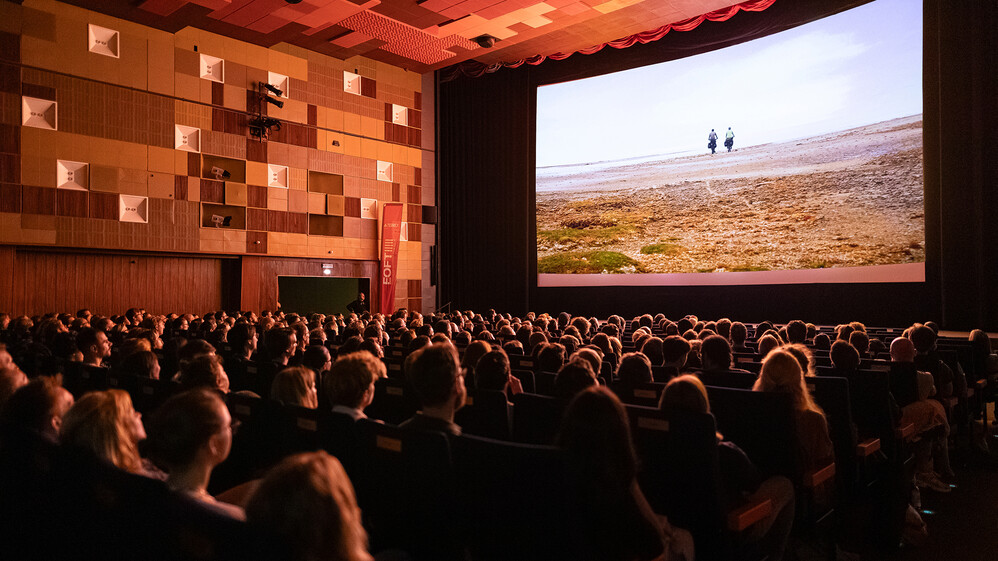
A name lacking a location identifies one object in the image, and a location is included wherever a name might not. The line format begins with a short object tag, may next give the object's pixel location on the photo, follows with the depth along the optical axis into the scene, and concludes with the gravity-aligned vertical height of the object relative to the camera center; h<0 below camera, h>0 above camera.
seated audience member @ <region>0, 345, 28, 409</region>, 2.62 -0.42
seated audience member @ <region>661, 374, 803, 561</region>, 2.37 -0.81
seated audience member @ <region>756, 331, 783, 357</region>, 5.18 -0.51
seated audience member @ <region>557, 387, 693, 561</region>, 1.79 -0.56
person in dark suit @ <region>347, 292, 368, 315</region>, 14.05 -0.52
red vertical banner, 16.38 +1.03
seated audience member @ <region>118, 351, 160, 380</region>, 3.84 -0.51
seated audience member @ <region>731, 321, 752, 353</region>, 6.47 -0.55
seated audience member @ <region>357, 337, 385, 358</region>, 5.04 -0.52
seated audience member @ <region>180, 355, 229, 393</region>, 3.18 -0.47
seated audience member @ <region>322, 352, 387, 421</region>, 2.61 -0.43
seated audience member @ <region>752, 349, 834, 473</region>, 2.82 -0.58
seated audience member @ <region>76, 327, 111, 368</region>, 4.83 -0.48
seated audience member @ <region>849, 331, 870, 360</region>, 5.59 -0.52
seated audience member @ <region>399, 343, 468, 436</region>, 2.44 -0.42
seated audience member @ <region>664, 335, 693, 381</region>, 4.60 -0.51
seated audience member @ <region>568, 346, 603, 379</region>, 3.78 -0.45
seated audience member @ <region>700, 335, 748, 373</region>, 4.04 -0.46
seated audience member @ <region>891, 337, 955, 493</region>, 3.95 -0.93
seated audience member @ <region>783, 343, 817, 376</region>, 3.87 -0.47
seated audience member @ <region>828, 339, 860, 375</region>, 4.02 -0.48
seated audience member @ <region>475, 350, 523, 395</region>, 3.45 -0.49
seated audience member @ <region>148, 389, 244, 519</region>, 1.68 -0.43
